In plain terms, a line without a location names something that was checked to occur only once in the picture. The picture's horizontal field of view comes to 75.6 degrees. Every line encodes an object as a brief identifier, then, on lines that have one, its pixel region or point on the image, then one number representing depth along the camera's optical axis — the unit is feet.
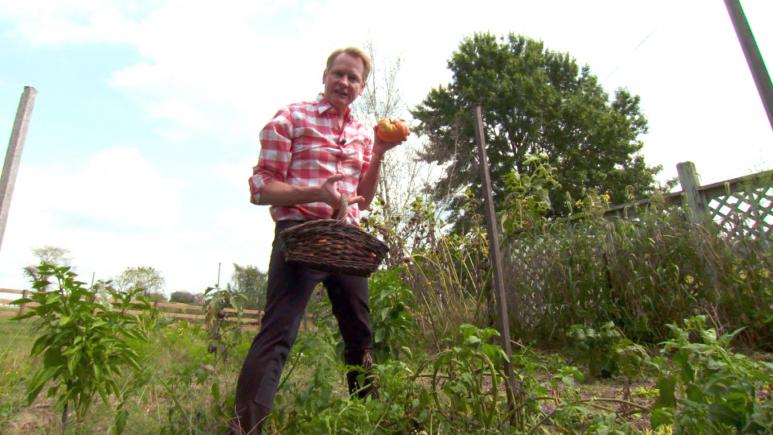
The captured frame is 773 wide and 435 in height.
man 4.78
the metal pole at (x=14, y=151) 9.62
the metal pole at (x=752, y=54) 4.02
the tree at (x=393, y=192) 14.74
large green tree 52.85
